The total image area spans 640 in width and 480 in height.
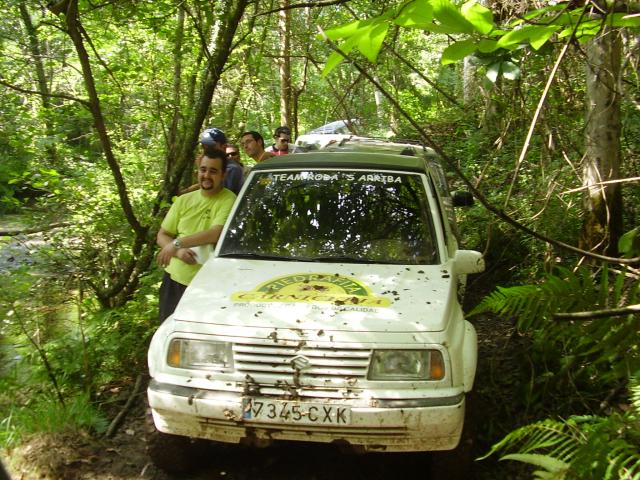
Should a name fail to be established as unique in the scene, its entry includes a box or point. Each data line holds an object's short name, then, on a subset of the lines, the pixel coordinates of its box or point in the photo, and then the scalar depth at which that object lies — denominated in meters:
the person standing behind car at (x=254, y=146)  6.71
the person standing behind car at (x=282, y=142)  8.06
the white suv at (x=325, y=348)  2.98
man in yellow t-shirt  4.39
